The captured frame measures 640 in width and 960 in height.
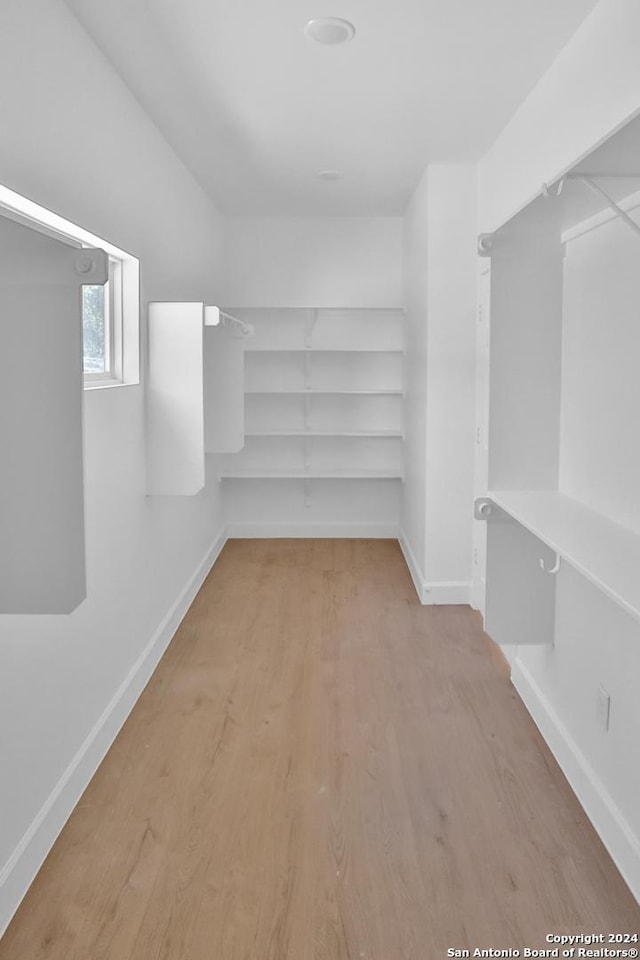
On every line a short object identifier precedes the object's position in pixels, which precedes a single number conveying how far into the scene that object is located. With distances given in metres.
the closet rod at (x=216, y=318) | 3.61
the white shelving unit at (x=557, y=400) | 2.09
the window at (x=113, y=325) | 3.03
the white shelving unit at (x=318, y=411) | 6.07
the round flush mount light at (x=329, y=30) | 2.59
